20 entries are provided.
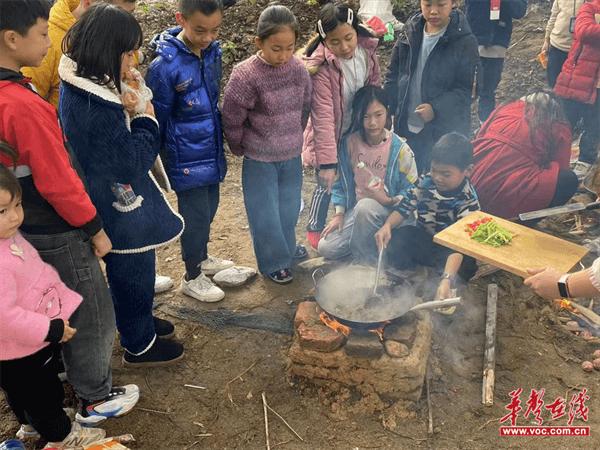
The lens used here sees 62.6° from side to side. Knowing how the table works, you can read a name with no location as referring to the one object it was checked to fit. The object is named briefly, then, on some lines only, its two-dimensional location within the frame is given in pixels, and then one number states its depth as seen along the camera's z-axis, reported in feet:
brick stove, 11.30
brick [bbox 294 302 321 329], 12.12
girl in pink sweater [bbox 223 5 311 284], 12.85
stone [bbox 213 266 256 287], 15.84
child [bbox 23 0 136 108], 11.89
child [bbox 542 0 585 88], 20.54
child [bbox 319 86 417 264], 15.30
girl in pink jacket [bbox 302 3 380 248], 14.25
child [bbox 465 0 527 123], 21.85
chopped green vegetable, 13.05
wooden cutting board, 12.23
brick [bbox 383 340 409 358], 11.33
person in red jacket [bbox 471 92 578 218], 15.75
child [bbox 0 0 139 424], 7.61
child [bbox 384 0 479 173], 15.83
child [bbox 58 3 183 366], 8.69
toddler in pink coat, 7.84
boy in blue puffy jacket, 11.96
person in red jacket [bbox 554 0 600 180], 18.93
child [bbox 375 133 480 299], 13.75
